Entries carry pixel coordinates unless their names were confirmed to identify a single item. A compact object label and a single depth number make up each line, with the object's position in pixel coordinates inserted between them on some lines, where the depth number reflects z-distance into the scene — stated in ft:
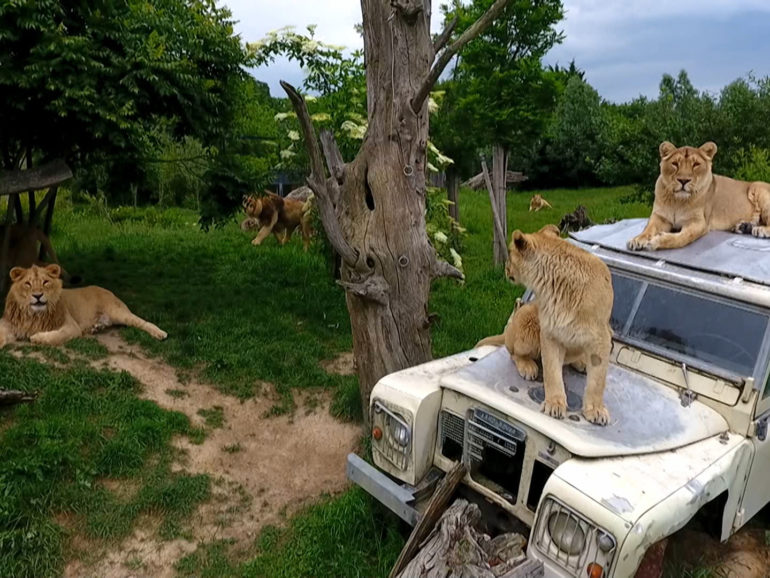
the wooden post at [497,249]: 36.98
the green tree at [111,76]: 20.59
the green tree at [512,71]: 30.89
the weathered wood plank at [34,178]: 22.63
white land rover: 9.61
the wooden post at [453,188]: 40.45
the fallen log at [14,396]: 17.38
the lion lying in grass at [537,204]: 67.36
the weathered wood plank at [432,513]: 10.84
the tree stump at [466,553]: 9.62
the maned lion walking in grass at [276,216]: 41.81
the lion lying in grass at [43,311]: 21.67
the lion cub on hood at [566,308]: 11.47
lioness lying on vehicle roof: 15.78
